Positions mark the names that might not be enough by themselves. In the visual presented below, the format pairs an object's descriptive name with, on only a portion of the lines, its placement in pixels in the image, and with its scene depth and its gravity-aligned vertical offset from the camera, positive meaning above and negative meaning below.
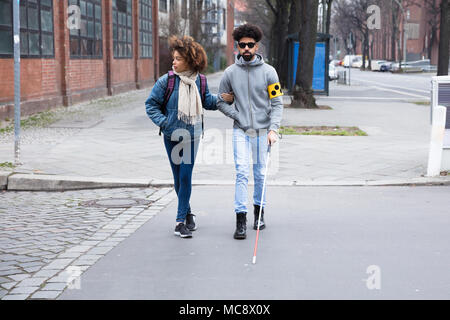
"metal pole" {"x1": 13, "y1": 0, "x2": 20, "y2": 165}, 9.29 -0.29
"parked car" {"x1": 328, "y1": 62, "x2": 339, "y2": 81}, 45.88 -0.84
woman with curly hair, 5.65 -0.38
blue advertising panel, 27.20 -0.18
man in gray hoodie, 5.77 -0.38
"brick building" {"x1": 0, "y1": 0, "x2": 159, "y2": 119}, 16.77 +0.32
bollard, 8.70 -1.02
